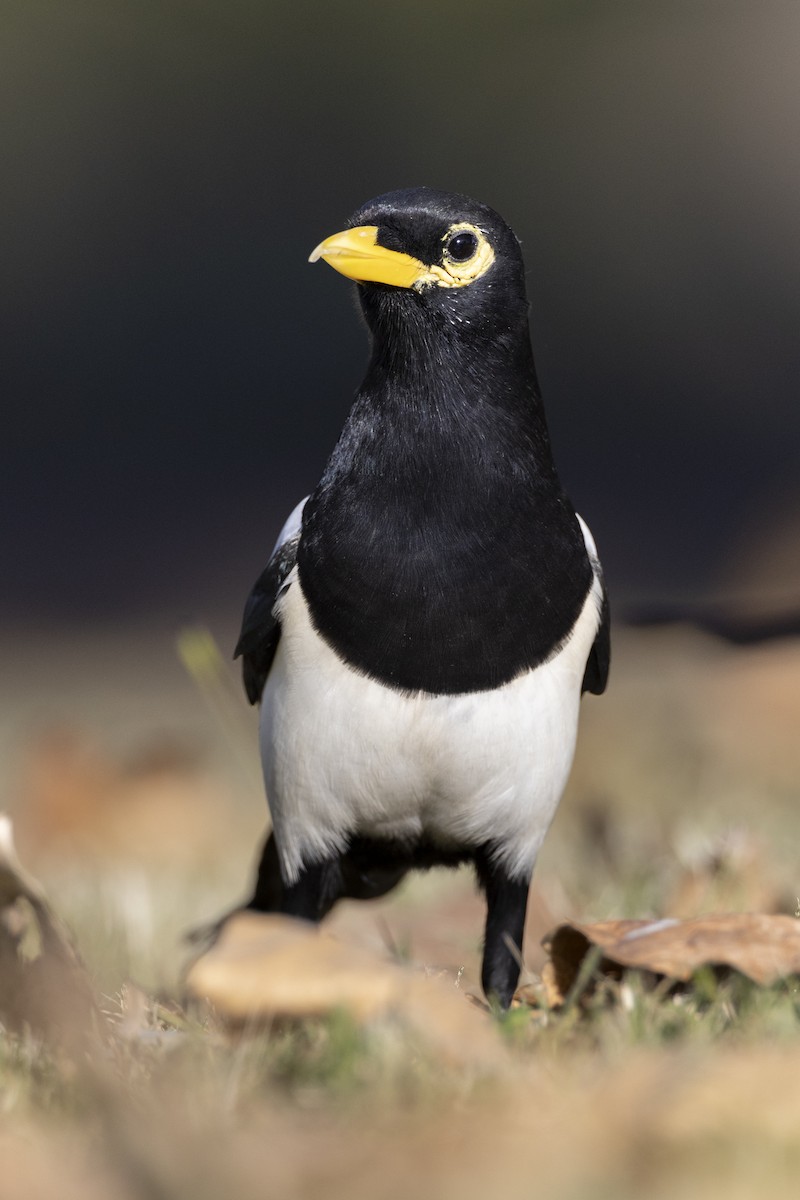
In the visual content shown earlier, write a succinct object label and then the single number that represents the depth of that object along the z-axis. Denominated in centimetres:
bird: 554
